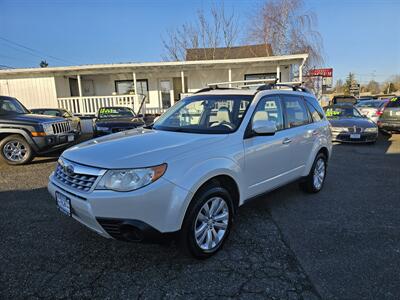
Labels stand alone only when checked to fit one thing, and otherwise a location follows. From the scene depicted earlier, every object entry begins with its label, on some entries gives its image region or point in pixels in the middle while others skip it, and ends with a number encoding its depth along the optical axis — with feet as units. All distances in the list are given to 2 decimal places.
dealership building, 48.67
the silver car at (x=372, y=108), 41.70
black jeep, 22.49
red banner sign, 82.17
